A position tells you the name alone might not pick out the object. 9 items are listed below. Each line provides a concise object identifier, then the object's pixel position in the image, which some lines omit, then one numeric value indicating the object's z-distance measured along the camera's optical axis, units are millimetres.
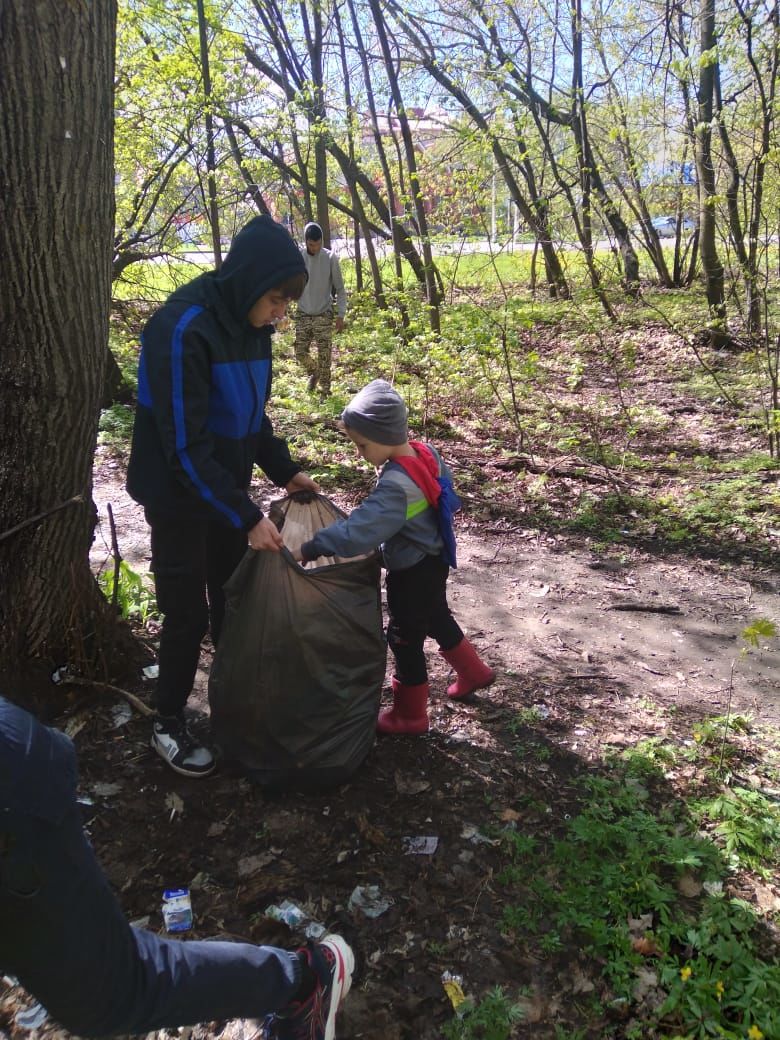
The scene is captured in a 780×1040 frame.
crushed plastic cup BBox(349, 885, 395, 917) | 2021
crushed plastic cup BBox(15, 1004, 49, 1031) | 1677
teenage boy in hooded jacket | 1997
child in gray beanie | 2283
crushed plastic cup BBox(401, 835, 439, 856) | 2195
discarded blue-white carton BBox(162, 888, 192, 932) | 1944
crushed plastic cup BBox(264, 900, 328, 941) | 1961
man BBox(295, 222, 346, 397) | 7959
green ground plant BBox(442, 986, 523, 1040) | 1704
